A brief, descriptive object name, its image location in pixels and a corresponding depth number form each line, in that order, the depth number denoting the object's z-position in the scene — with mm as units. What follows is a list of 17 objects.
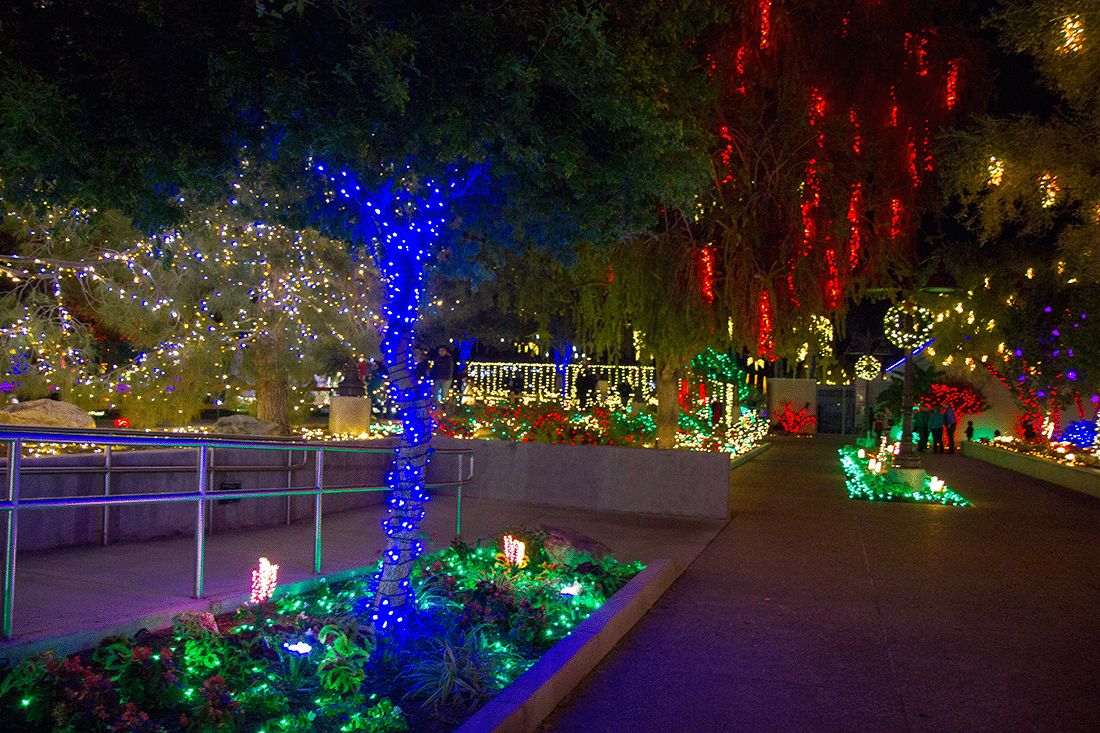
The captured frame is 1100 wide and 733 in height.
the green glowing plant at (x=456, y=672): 4783
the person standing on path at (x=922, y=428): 31750
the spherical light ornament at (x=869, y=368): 45422
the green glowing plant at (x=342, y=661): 4766
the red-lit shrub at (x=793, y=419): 42469
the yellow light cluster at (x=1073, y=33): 13766
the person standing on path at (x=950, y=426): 31453
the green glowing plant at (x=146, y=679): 4137
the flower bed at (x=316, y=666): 3986
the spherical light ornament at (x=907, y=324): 16719
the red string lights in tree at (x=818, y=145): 14719
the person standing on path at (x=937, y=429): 31719
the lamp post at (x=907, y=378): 16172
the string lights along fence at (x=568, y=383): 23744
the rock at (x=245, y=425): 15555
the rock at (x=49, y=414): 11953
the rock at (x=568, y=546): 8141
